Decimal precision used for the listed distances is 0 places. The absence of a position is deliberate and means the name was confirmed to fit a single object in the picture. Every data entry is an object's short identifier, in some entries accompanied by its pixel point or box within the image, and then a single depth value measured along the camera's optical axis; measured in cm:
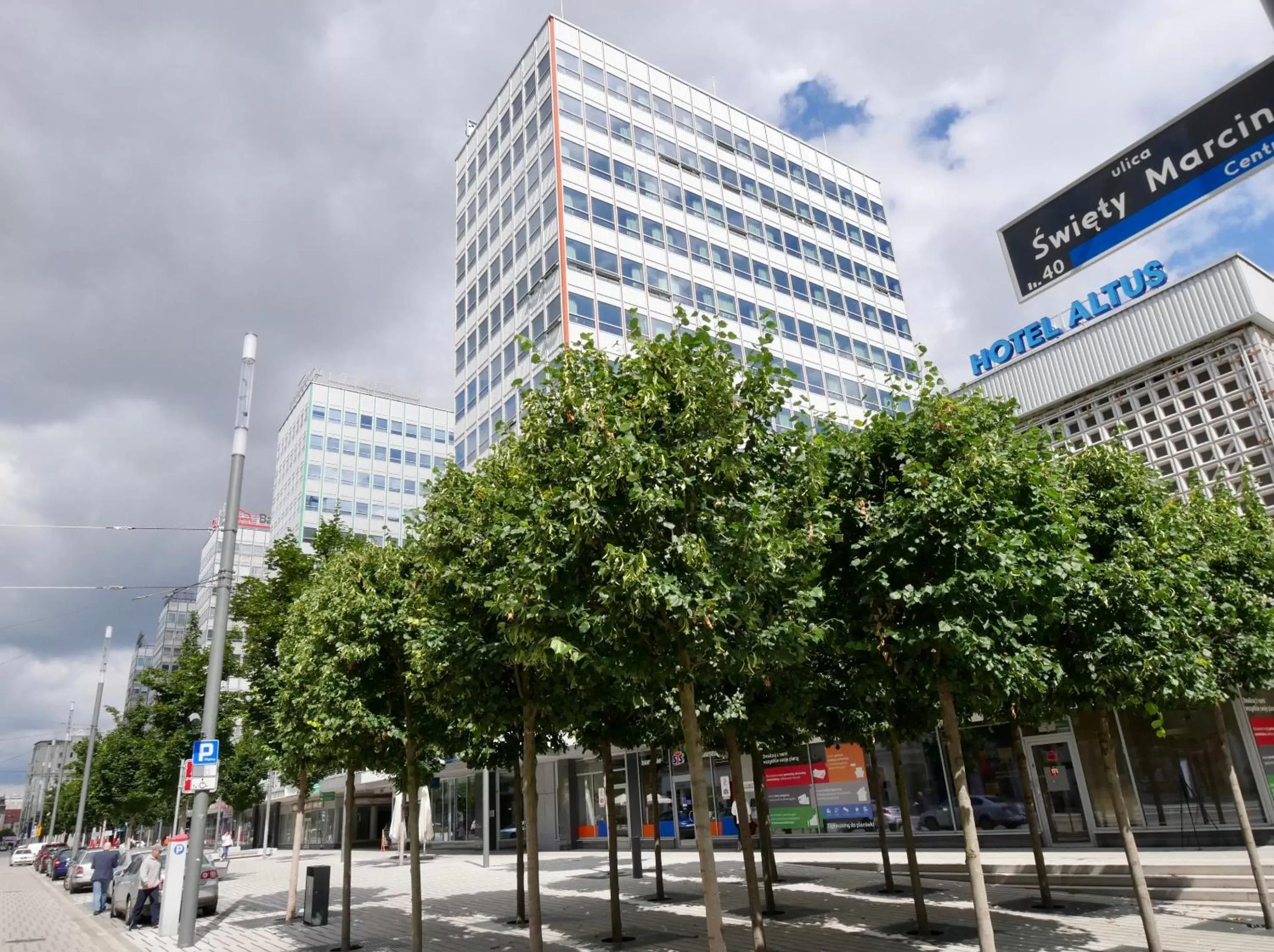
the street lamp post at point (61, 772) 6559
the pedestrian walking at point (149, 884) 1878
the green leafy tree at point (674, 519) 770
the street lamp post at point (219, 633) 1424
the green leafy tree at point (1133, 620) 1010
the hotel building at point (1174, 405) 1886
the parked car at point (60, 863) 3906
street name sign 262
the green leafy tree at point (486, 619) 917
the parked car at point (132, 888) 2006
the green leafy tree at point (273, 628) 1836
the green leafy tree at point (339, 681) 1298
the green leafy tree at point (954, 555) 858
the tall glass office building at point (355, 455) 7281
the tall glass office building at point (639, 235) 3884
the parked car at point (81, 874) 3123
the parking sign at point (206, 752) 1476
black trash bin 1675
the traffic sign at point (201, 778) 1469
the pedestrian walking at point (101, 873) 2270
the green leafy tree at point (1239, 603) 1162
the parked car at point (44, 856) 4731
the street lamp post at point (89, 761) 4031
